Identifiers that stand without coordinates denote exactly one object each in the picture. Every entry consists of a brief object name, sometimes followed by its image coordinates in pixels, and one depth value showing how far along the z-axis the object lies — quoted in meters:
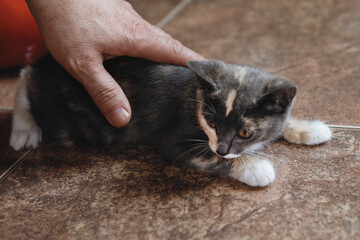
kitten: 0.40
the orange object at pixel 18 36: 0.54
